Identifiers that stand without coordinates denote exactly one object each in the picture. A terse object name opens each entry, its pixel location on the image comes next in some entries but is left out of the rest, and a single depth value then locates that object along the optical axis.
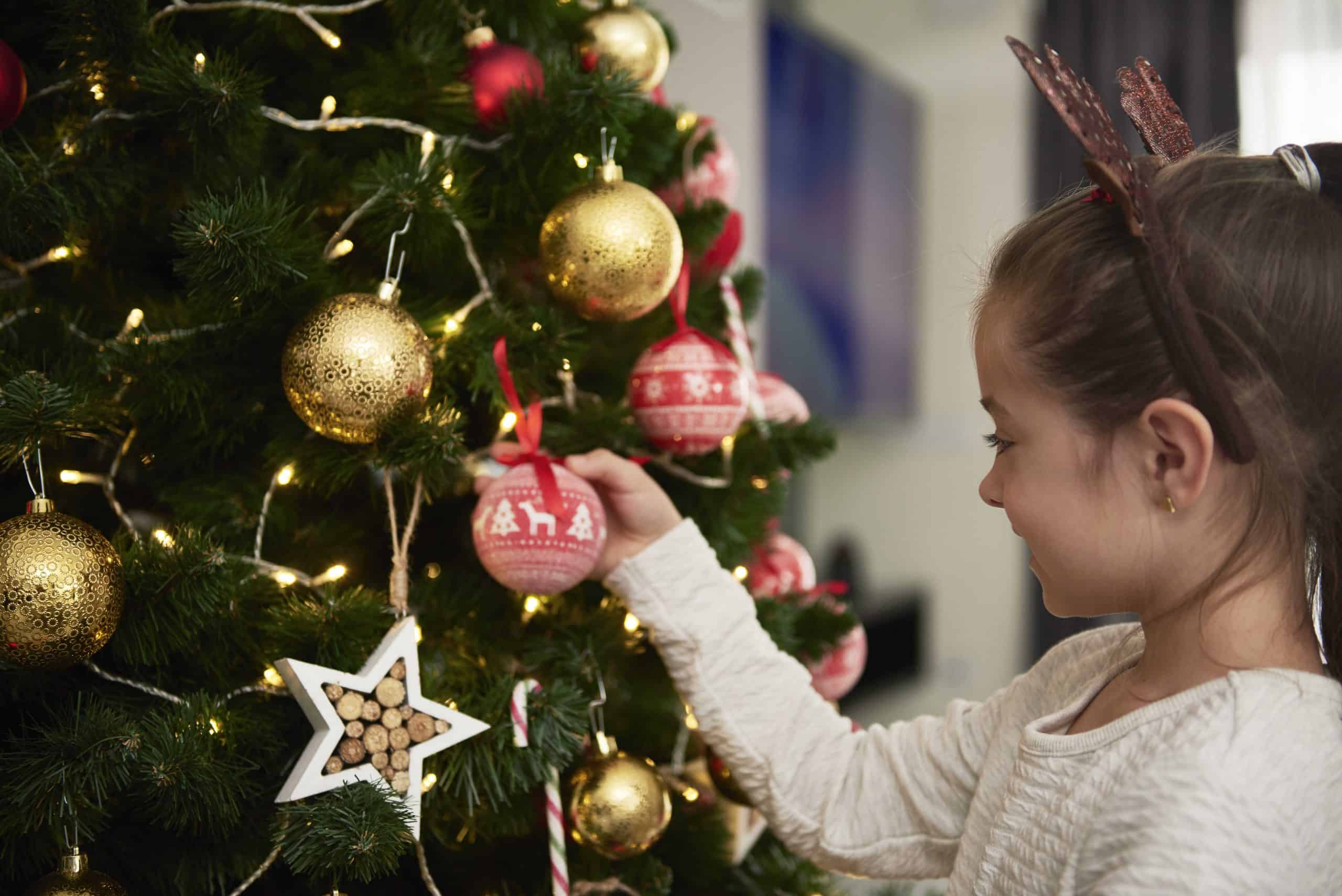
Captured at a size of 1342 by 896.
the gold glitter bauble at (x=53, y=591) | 0.55
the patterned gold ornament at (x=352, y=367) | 0.60
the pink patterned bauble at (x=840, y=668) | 0.97
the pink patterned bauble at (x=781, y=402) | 0.98
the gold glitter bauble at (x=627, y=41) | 0.81
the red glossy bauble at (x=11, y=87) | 0.60
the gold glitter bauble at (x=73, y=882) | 0.57
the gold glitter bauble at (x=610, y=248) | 0.70
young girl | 0.54
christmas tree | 0.58
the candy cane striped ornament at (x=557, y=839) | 0.71
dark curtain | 2.28
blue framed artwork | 2.25
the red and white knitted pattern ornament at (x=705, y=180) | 0.92
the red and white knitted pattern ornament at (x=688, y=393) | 0.76
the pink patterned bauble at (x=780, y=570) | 0.97
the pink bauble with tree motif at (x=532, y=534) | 0.65
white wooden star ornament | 0.58
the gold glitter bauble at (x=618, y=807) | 0.73
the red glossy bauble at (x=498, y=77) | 0.72
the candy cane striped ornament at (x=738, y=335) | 0.92
